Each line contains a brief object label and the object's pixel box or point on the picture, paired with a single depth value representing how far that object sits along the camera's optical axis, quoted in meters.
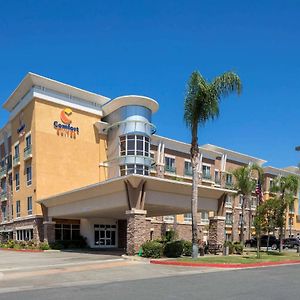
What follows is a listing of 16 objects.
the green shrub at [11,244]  43.78
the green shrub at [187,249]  28.50
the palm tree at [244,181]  48.84
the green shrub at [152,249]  26.09
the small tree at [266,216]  29.30
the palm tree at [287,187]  36.20
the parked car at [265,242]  50.94
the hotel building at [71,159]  41.66
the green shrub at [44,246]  38.06
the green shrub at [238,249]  31.73
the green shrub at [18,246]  41.20
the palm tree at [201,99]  26.28
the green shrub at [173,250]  27.14
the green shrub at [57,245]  39.31
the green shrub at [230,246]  31.02
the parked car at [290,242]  53.18
